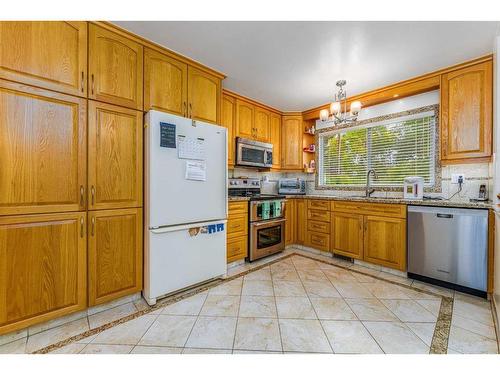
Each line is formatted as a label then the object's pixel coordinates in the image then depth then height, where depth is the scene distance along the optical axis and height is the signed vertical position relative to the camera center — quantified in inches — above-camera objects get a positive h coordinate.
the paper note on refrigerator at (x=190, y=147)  82.7 +14.1
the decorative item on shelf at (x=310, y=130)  158.2 +38.9
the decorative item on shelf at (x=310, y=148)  158.1 +26.4
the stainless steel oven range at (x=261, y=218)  119.2 -18.0
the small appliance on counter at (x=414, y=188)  104.3 -0.5
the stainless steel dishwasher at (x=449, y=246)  81.8 -23.1
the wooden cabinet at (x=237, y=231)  110.3 -22.9
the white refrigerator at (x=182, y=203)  77.1 -6.7
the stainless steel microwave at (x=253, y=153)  127.3 +19.0
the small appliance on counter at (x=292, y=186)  154.5 -0.1
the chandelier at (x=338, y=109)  96.3 +33.6
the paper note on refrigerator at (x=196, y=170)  84.9 +5.7
